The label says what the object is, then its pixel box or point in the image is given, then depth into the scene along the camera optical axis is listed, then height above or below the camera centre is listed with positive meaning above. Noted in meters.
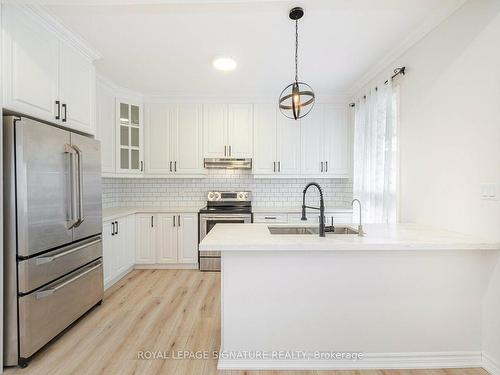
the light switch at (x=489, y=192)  1.69 -0.04
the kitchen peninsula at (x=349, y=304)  1.80 -0.83
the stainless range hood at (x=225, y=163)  4.02 +0.35
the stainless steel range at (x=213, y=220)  3.78 -0.51
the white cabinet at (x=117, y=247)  3.08 -0.81
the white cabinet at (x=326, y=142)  4.05 +0.68
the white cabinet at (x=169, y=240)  3.81 -0.82
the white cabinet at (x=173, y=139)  4.01 +0.72
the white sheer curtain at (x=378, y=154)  2.72 +0.37
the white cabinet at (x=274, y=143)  4.04 +0.67
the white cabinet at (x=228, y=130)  4.04 +0.86
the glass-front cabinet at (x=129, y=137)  3.69 +0.71
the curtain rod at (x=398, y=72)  2.54 +1.14
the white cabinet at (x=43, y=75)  1.78 +0.89
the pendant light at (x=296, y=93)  1.91 +0.68
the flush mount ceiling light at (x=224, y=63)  2.70 +1.32
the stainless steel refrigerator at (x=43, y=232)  1.76 -0.36
